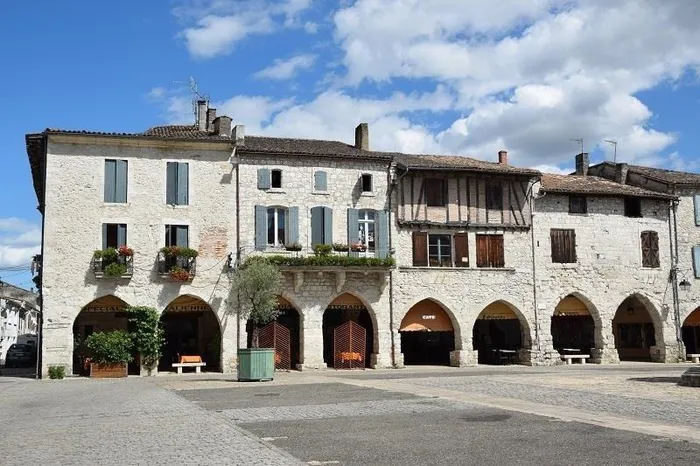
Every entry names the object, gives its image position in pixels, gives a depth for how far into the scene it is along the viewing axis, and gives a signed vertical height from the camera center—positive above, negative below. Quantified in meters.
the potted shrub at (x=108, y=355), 27.58 -1.14
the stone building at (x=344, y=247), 28.77 +3.08
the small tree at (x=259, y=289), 24.77 +1.08
